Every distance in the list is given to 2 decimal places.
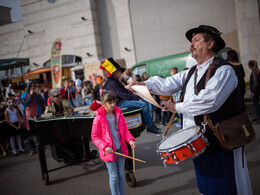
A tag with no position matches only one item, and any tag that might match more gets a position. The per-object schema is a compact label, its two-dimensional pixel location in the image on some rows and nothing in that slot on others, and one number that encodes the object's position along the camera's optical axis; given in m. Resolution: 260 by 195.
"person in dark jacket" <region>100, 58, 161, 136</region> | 4.39
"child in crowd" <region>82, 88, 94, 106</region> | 10.58
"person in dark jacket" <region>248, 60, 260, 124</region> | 6.70
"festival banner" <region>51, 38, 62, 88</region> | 11.22
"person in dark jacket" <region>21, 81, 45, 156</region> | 6.95
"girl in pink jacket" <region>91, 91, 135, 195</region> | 2.95
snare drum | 1.95
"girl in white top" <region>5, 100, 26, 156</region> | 7.23
